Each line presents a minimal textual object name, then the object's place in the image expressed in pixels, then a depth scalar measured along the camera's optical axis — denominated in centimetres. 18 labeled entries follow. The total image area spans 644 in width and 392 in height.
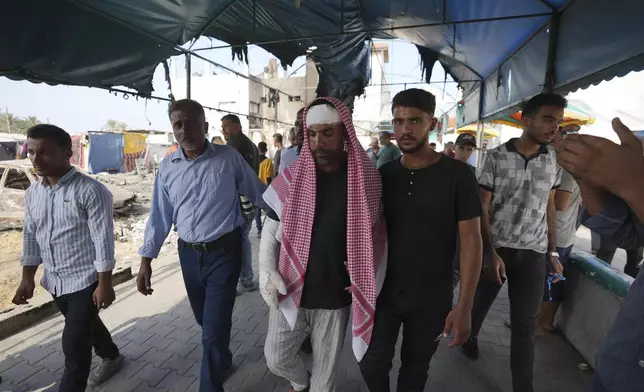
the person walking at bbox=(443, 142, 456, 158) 711
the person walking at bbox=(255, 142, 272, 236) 646
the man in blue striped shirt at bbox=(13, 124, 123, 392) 206
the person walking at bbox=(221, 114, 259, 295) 407
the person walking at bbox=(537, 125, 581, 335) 299
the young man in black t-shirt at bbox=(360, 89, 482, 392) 164
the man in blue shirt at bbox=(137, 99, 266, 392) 220
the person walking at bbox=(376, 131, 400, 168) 735
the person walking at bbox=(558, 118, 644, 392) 82
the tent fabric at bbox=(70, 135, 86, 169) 1876
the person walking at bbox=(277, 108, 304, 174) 306
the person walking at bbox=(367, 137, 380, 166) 902
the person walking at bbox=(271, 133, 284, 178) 586
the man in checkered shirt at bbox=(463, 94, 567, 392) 213
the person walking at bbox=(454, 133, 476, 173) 420
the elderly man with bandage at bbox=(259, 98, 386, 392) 167
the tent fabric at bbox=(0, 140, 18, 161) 2052
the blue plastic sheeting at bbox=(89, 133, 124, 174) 1836
